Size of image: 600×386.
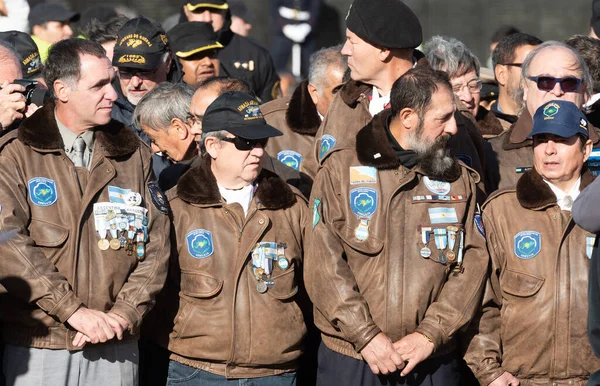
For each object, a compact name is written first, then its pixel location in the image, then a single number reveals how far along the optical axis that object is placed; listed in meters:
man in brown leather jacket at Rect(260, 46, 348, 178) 13.40
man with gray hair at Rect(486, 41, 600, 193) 11.73
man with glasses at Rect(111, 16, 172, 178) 13.36
